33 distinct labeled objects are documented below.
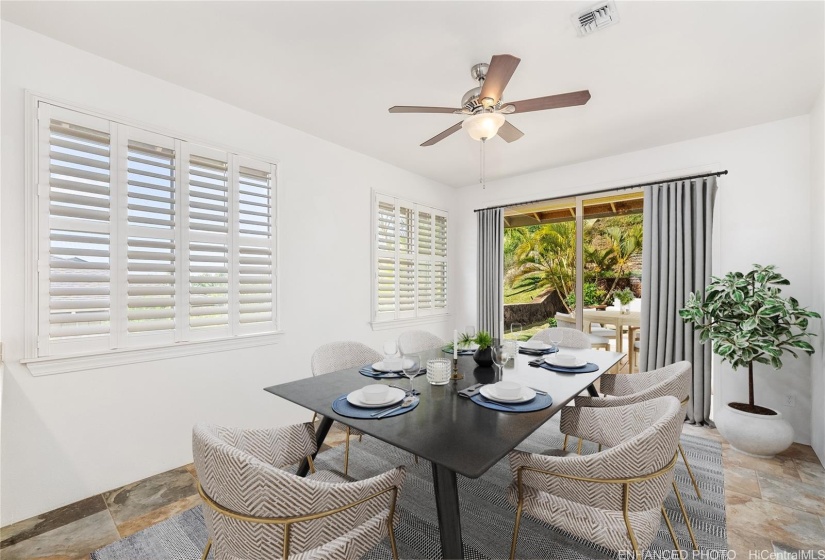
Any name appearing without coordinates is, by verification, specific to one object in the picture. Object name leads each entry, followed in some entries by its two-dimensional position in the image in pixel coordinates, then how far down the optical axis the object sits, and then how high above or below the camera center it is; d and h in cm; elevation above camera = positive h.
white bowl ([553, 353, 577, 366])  218 -48
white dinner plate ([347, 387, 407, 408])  154 -52
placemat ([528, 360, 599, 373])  212 -52
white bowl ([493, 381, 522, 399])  159 -49
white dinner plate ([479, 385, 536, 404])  158 -51
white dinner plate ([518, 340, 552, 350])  267 -49
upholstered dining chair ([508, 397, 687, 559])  121 -73
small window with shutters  396 +23
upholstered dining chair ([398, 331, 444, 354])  300 -53
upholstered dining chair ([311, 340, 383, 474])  237 -54
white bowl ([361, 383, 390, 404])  154 -50
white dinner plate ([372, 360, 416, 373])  207 -51
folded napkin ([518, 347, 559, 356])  260 -52
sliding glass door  398 +22
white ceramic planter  252 -107
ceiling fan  173 +94
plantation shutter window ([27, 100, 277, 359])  200 +24
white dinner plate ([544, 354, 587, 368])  219 -50
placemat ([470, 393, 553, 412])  151 -54
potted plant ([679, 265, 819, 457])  253 -38
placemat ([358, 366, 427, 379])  202 -54
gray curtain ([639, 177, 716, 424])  319 +11
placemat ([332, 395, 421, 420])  146 -55
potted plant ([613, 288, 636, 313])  399 -18
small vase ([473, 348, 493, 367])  221 -47
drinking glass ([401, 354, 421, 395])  171 -41
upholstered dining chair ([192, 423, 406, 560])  99 -67
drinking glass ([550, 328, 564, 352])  305 -48
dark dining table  116 -55
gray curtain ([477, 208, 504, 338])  457 +12
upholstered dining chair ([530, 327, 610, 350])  294 -48
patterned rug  171 -128
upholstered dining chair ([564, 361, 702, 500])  188 -62
